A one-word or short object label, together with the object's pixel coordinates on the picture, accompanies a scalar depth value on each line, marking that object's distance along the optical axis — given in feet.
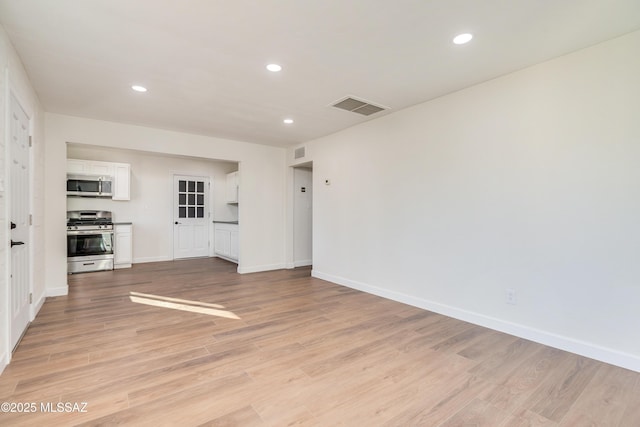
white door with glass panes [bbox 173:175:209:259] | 23.03
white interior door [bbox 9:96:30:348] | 7.67
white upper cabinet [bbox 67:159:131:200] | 18.60
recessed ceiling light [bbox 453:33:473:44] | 7.11
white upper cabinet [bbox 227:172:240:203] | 23.18
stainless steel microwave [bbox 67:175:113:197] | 18.39
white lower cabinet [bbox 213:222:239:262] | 21.31
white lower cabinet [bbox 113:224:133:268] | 19.38
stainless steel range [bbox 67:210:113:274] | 17.66
